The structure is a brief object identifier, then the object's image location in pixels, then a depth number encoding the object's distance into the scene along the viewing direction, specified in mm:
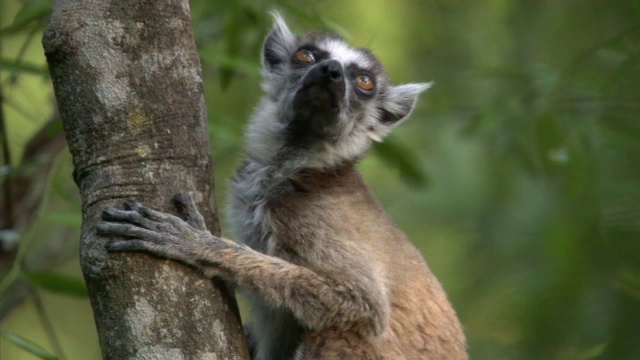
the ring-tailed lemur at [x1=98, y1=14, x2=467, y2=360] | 11789
